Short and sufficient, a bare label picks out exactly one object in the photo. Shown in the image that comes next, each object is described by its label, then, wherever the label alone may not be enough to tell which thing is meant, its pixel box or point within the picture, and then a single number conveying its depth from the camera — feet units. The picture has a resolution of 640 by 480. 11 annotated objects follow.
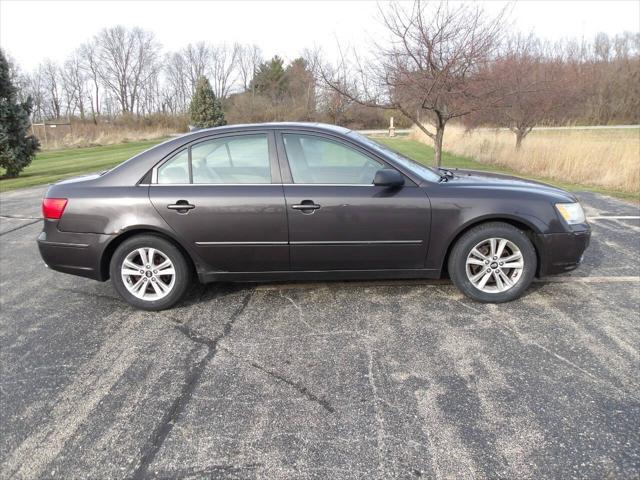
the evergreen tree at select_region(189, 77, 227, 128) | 104.73
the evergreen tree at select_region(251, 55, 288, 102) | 185.47
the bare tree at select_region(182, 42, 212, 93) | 218.79
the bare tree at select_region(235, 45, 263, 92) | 223.92
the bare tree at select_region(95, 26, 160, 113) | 209.46
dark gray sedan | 12.09
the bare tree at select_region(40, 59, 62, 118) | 193.26
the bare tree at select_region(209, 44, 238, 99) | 225.76
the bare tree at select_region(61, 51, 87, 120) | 199.00
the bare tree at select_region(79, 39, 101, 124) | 208.64
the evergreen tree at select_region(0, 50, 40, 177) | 46.37
